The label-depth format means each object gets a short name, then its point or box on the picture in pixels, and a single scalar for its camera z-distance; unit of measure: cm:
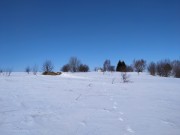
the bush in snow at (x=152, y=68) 4615
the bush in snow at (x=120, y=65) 6877
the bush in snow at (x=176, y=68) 4608
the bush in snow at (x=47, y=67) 5023
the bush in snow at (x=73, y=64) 6851
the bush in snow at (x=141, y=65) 5538
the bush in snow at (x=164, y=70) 4454
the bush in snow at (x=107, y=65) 6048
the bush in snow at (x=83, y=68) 6875
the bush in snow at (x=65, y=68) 6916
